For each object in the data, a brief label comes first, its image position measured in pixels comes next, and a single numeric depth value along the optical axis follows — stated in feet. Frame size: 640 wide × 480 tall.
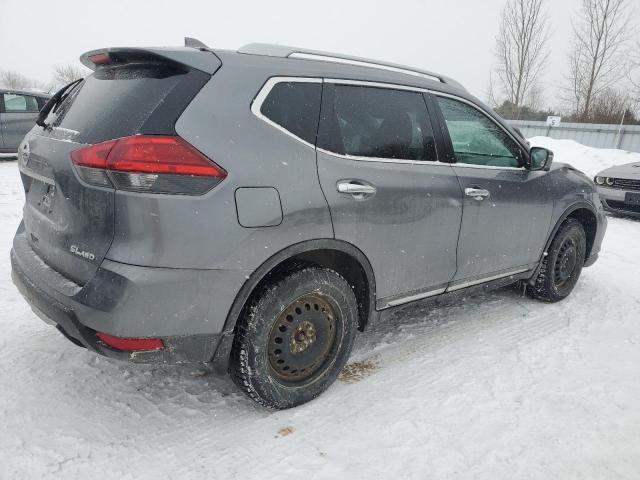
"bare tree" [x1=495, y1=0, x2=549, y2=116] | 77.30
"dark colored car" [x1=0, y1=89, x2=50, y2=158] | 35.99
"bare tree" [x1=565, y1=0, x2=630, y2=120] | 68.96
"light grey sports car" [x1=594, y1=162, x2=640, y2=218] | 26.96
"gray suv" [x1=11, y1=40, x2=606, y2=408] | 6.43
